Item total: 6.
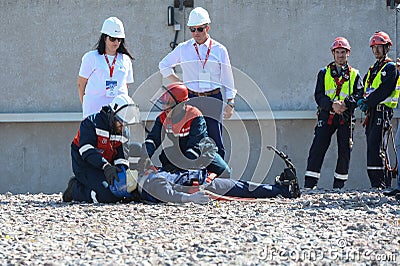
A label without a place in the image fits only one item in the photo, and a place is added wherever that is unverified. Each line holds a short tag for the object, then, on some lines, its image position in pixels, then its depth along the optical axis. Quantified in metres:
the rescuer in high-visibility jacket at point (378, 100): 19.05
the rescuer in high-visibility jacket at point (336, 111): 19.48
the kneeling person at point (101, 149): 15.09
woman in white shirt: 16.75
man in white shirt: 17.06
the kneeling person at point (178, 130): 15.41
